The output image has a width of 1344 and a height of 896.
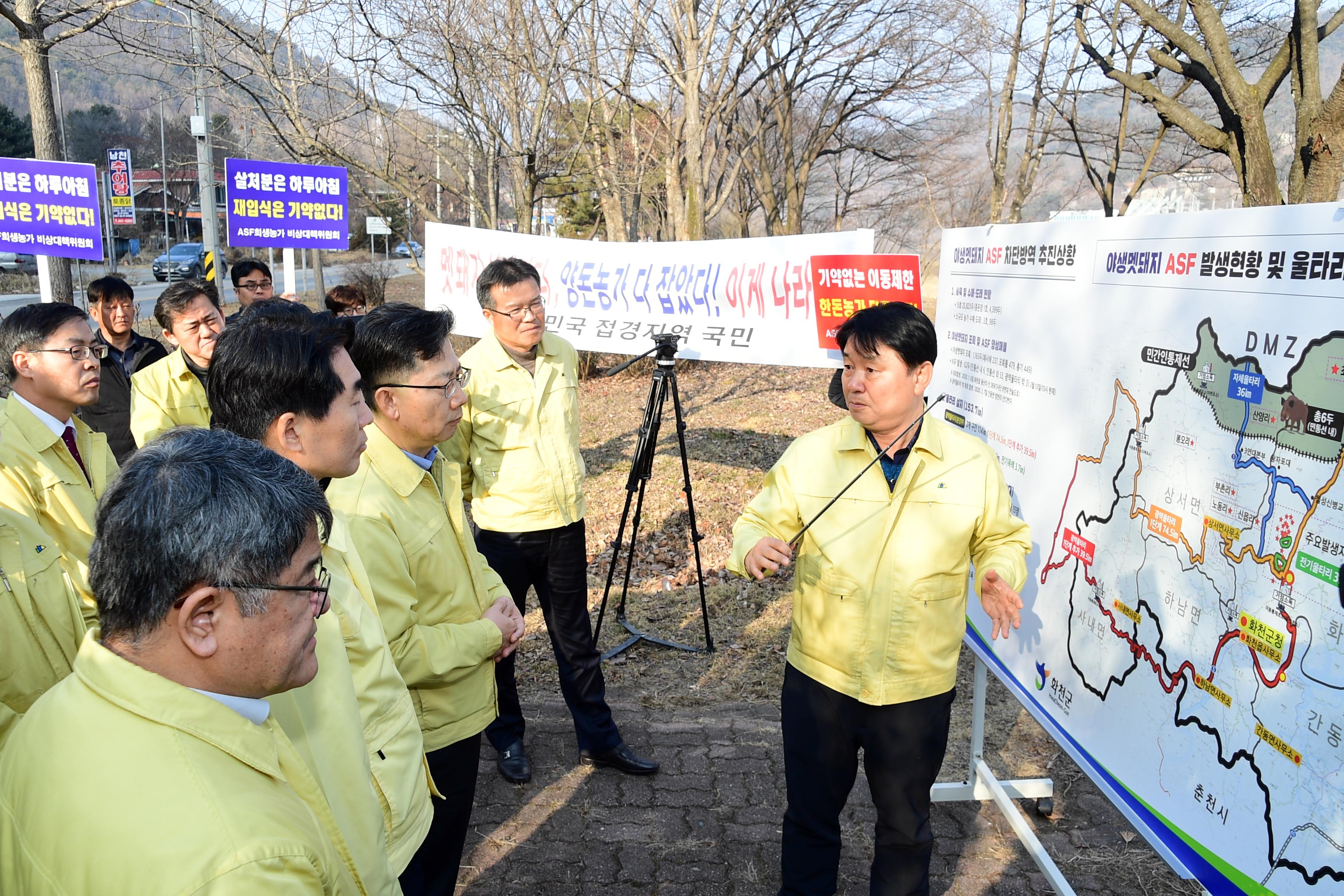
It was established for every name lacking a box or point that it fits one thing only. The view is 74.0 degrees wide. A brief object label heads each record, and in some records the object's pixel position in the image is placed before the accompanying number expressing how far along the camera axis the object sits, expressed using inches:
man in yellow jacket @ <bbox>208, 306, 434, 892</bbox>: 73.1
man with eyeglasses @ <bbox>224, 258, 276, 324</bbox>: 238.4
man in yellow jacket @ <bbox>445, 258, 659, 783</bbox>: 144.9
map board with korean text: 74.6
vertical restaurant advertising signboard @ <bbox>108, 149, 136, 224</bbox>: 1039.6
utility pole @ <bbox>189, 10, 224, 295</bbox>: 493.4
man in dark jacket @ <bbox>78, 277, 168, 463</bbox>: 205.6
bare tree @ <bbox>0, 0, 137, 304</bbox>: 327.3
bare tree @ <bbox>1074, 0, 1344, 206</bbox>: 317.4
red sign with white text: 178.7
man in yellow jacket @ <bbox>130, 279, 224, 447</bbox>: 173.6
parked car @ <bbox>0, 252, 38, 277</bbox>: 1215.9
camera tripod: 187.5
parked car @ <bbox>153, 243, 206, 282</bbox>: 1224.2
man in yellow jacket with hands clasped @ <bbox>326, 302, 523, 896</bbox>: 88.0
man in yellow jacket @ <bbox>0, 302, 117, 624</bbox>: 117.3
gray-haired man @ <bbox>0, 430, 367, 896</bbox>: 41.3
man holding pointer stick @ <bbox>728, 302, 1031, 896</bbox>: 98.6
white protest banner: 204.2
